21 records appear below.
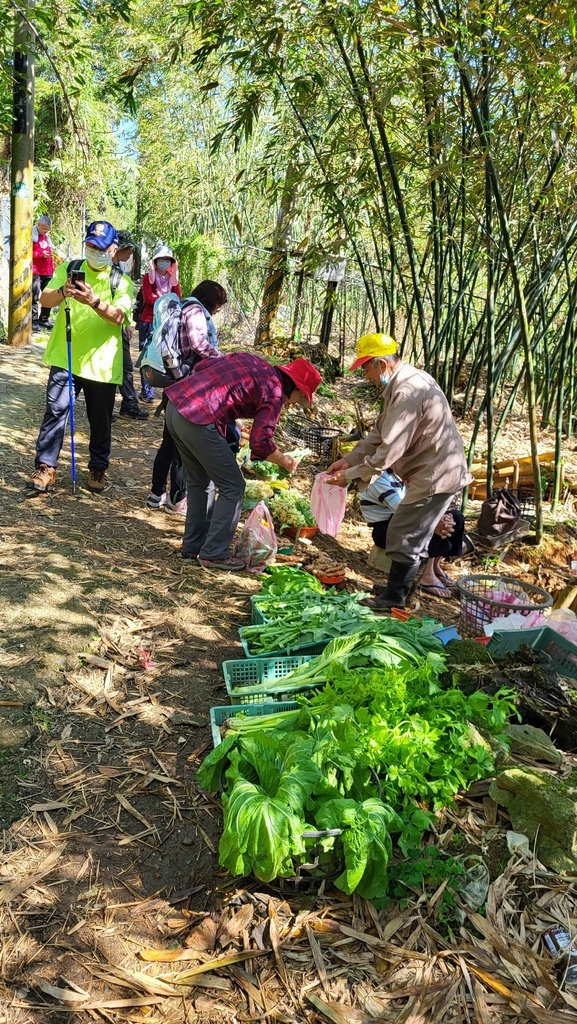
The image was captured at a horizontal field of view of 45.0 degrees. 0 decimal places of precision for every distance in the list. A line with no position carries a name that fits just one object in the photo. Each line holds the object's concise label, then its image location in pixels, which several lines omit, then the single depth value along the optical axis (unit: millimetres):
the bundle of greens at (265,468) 6195
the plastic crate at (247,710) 2783
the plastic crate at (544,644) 3211
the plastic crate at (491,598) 3691
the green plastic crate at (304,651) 3287
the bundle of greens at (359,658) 2830
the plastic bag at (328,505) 4730
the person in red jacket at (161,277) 6637
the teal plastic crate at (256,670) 3172
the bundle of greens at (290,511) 5203
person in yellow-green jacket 4527
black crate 7385
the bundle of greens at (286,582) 3875
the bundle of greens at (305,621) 3305
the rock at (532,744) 2543
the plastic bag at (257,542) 4555
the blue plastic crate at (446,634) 3408
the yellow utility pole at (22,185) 8086
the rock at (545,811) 2166
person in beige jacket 4039
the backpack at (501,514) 5488
